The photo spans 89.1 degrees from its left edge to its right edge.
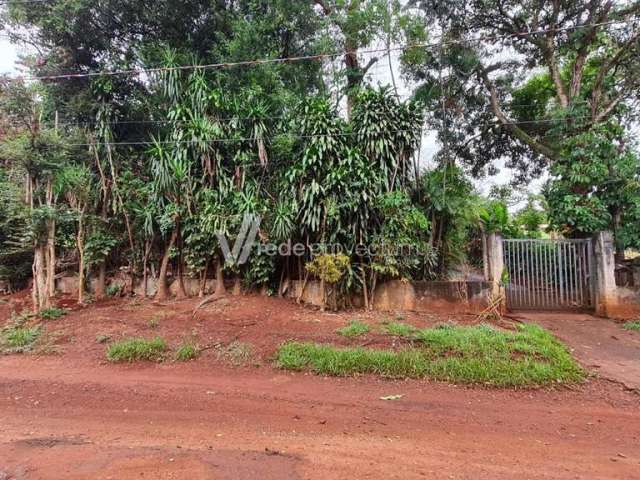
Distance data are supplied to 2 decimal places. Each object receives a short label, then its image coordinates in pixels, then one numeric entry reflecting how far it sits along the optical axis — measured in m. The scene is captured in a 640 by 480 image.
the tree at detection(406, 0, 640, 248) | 7.84
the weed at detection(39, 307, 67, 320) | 6.67
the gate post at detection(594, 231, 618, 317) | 6.94
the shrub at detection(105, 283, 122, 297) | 8.62
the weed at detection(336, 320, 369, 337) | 5.66
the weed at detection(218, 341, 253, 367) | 4.93
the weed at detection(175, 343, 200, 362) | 5.01
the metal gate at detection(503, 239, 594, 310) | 7.39
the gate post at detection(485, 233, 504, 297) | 7.07
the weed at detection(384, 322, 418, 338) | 5.52
